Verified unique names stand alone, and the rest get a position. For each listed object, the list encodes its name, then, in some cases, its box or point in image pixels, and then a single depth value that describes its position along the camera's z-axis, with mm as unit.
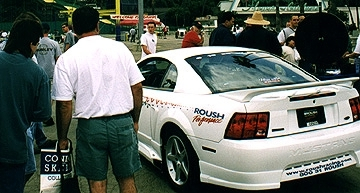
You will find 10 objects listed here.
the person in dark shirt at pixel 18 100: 2822
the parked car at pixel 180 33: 60344
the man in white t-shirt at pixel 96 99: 3162
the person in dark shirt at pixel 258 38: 7574
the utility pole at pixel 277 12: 51288
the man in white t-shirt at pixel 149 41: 10098
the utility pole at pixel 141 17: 16328
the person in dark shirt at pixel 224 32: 8820
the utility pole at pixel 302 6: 35062
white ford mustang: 3863
